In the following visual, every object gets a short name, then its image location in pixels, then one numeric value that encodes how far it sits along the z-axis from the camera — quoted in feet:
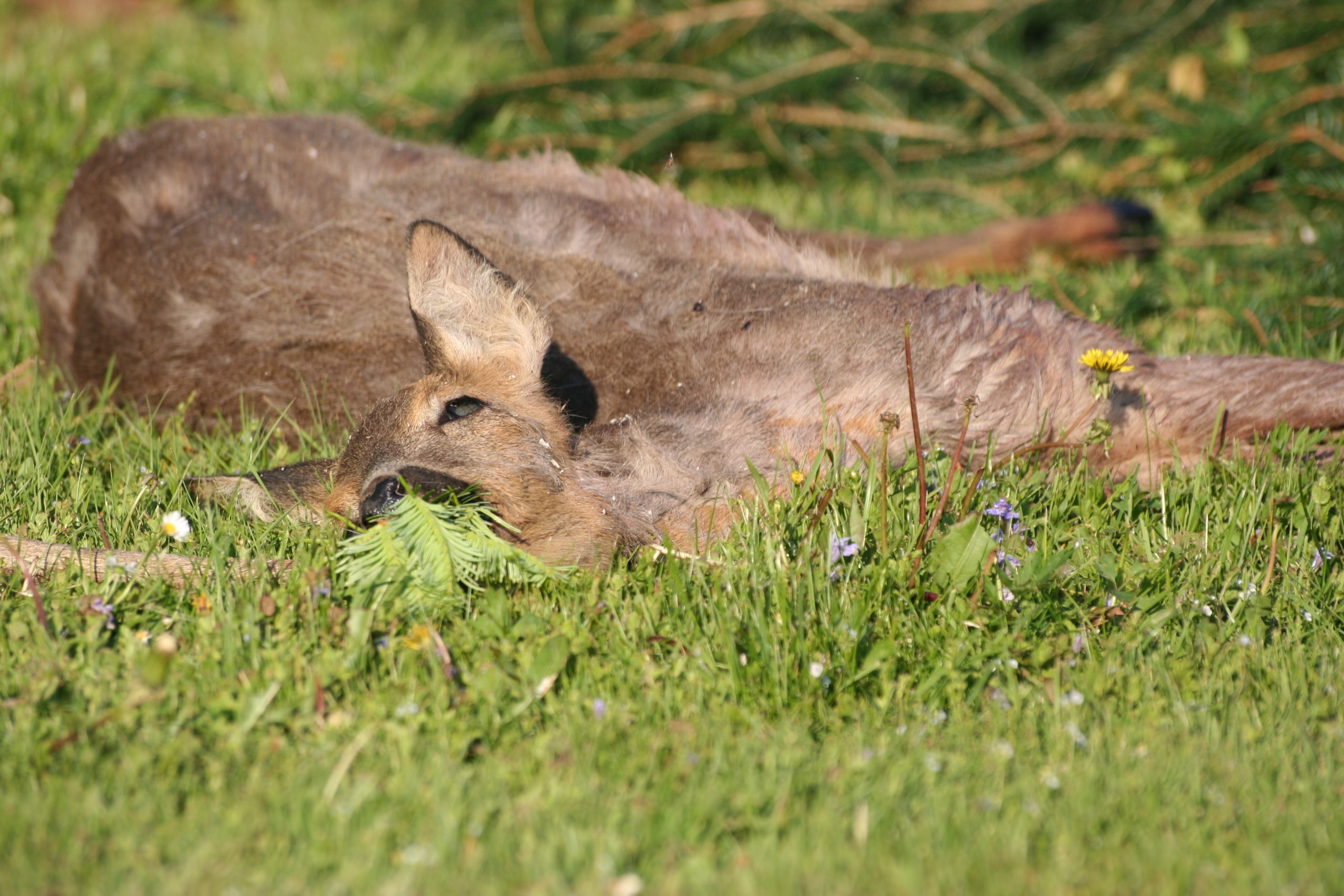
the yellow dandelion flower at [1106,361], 24.20
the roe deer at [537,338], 24.23
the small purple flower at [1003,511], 23.09
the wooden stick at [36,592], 20.30
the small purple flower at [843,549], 21.77
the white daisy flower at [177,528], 23.86
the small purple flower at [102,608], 20.70
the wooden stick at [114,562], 22.43
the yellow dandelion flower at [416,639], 20.34
